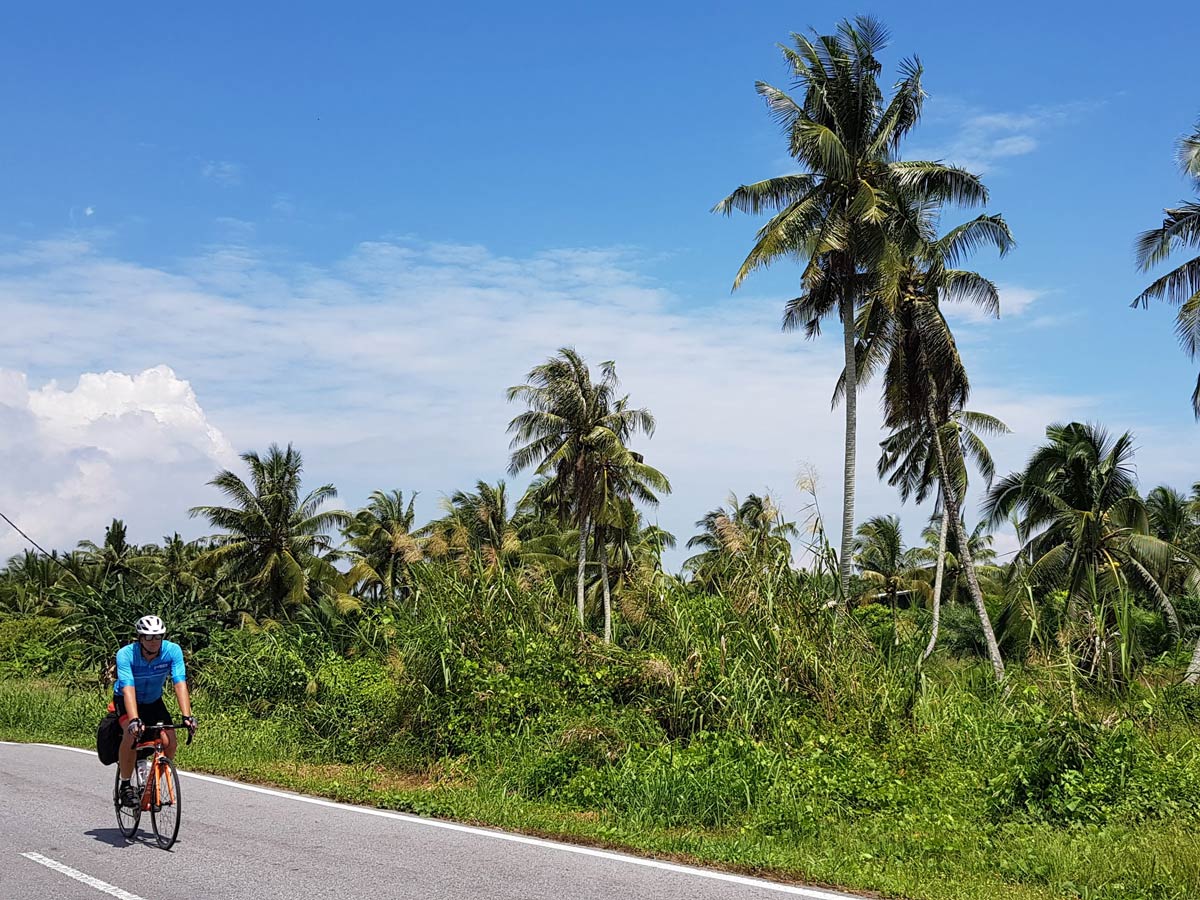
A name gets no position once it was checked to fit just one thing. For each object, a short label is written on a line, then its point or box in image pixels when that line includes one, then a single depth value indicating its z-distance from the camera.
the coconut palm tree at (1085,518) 34.19
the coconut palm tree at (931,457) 34.56
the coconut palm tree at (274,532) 42.94
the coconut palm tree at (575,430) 40.97
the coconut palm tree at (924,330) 25.94
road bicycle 7.64
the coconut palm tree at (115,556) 63.62
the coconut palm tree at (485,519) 45.07
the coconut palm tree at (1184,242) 23.22
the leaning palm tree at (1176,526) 42.59
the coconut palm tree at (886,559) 52.81
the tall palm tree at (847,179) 26.86
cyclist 7.72
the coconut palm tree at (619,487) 40.88
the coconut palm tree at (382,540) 47.74
